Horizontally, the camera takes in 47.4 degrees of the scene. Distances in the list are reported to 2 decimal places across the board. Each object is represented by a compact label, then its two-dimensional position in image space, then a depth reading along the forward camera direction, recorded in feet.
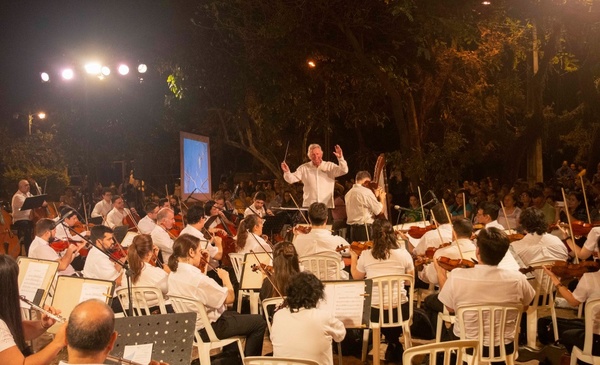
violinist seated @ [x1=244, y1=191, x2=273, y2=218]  34.61
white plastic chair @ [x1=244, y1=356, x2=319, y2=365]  11.33
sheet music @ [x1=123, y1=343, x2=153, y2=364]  12.63
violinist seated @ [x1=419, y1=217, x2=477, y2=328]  19.80
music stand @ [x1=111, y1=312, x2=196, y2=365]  12.59
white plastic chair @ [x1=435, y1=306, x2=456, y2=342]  18.58
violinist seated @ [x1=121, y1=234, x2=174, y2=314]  20.13
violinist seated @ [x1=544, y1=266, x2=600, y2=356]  15.15
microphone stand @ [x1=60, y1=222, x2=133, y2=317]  16.06
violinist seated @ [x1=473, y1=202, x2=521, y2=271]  25.52
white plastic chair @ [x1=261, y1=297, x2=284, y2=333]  18.38
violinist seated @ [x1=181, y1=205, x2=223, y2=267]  26.55
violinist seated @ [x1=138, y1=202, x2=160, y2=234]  32.30
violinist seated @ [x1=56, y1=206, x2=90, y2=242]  28.24
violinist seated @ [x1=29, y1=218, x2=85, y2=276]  24.04
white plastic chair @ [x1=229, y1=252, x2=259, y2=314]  23.65
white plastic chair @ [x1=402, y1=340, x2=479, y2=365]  11.50
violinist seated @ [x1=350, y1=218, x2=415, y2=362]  20.10
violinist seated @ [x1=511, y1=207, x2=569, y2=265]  21.02
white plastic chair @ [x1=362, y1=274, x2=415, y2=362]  18.83
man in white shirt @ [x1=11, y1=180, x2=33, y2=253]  42.32
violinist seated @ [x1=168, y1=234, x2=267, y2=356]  18.26
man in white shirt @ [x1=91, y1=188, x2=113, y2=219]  41.65
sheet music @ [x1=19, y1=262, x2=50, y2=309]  19.89
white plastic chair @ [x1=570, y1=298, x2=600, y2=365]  14.85
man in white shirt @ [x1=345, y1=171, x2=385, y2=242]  30.04
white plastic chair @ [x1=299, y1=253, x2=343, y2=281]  22.20
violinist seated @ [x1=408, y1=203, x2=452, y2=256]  23.43
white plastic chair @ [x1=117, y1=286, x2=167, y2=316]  18.93
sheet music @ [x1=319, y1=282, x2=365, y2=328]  16.47
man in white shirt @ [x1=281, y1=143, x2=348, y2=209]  31.89
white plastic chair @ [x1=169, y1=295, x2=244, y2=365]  17.89
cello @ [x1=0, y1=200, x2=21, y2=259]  38.32
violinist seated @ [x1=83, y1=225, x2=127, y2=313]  22.11
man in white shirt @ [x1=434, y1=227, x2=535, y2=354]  15.50
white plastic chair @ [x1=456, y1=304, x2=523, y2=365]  15.33
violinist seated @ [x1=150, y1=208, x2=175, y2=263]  27.63
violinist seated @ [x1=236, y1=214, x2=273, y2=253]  25.84
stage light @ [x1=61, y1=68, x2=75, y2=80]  42.01
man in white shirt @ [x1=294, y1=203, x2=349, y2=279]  23.41
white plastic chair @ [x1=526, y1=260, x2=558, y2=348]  19.62
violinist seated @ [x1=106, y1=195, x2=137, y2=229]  36.99
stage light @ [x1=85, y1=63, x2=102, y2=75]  40.95
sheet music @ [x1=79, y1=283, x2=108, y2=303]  17.30
